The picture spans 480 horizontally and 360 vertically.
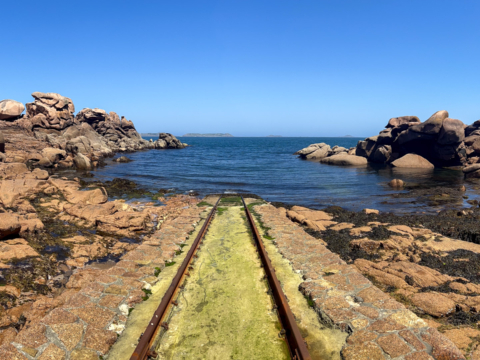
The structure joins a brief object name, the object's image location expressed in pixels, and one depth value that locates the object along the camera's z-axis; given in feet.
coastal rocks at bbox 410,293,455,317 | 20.22
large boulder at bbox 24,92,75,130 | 179.17
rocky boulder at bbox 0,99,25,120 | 157.94
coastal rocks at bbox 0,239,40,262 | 28.37
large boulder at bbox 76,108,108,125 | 237.04
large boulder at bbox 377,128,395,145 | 161.38
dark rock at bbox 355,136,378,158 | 172.18
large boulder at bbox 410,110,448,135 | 133.39
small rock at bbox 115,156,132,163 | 158.28
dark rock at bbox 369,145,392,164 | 160.15
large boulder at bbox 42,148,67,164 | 118.93
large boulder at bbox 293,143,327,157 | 209.85
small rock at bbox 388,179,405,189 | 92.38
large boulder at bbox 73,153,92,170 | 117.80
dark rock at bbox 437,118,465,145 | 128.60
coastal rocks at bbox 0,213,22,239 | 30.09
